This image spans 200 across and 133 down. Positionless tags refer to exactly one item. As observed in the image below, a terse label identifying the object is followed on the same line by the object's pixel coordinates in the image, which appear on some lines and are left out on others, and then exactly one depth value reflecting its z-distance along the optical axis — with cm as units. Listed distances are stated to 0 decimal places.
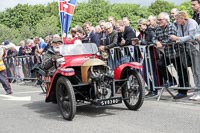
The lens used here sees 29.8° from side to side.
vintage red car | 723
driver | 840
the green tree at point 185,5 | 10807
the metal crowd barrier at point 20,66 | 1559
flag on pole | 1287
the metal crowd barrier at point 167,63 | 855
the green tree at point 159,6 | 10806
